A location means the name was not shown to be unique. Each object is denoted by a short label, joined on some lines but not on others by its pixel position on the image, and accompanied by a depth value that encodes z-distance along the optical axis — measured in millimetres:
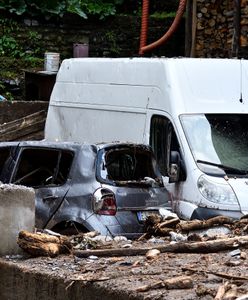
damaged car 17026
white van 18182
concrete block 13753
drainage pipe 34572
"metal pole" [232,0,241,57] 30364
